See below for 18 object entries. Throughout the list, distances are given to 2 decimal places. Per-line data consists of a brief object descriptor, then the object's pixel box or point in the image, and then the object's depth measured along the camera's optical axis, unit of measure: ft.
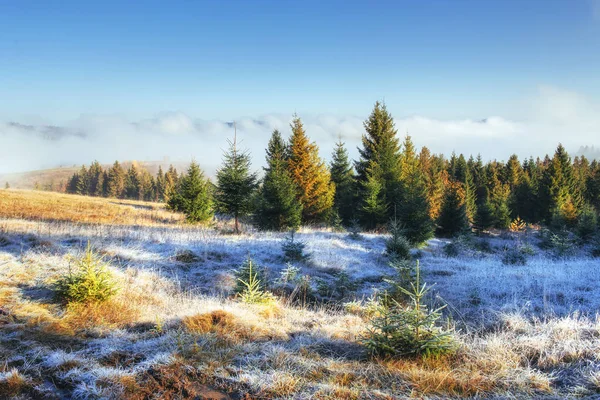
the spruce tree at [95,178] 281.78
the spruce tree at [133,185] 276.00
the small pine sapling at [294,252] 35.96
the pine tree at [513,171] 188.24
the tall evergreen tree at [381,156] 87.92
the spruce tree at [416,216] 55.83
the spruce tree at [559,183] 132.16
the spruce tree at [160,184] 267.92
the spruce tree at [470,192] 151.53
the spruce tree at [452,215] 85.81
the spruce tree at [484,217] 102.99
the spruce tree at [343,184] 96.35
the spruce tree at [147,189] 270.26
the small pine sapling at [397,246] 38.63
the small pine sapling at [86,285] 17.94
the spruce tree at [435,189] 121.27
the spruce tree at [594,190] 177.58
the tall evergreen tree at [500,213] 117.14
